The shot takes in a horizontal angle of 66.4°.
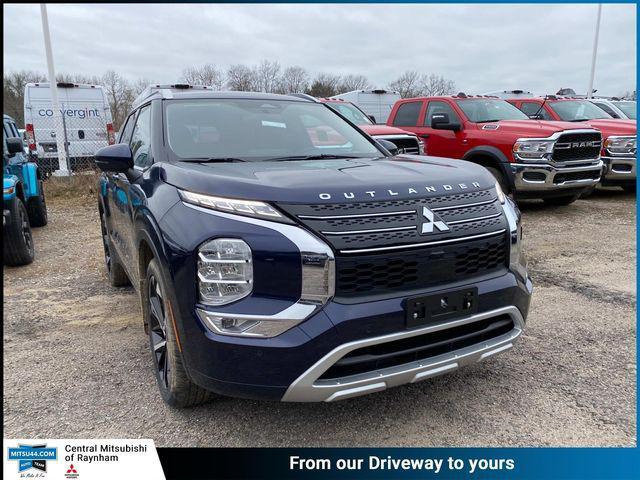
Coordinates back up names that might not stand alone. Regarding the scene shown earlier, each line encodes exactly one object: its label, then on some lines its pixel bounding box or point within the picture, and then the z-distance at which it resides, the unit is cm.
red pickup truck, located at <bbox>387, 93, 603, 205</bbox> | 762
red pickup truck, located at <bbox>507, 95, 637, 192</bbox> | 913
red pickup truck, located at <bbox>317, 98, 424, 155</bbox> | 820
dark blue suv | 208
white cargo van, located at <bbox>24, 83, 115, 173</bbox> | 1321
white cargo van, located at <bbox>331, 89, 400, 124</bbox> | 1905
